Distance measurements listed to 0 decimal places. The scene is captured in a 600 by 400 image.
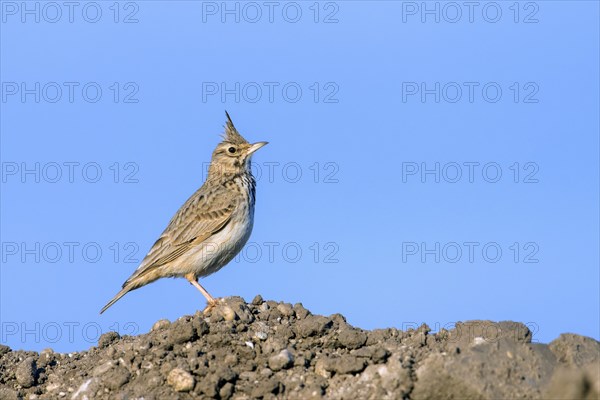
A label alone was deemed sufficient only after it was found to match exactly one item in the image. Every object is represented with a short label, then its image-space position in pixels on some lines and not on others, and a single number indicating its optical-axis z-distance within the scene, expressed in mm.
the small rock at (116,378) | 10695
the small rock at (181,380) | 10180
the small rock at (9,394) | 11633
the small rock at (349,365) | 10023
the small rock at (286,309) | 12023
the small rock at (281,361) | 10352
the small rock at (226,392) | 10031
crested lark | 14383
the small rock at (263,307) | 12198
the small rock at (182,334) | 11141
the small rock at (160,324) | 11953
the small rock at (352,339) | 10852
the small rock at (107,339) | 12664
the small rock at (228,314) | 11625
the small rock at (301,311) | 11973
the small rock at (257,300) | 12422
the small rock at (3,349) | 13121
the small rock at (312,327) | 11172
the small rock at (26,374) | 11906
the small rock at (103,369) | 11070
